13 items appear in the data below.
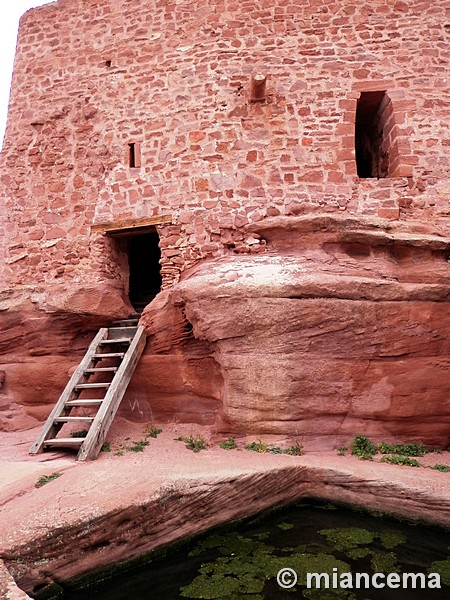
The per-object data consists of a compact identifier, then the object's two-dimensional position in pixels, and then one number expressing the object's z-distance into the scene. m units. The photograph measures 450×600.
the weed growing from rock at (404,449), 6.43
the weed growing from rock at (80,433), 7.03
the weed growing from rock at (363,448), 6.29
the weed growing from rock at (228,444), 6.55
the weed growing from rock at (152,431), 7.14
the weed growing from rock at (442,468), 5.91
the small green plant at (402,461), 6.05
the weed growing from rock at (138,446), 6.53
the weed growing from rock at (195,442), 6.62
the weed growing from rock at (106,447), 6.49
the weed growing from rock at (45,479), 4.83
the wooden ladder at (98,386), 6.29
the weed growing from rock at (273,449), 6.29
